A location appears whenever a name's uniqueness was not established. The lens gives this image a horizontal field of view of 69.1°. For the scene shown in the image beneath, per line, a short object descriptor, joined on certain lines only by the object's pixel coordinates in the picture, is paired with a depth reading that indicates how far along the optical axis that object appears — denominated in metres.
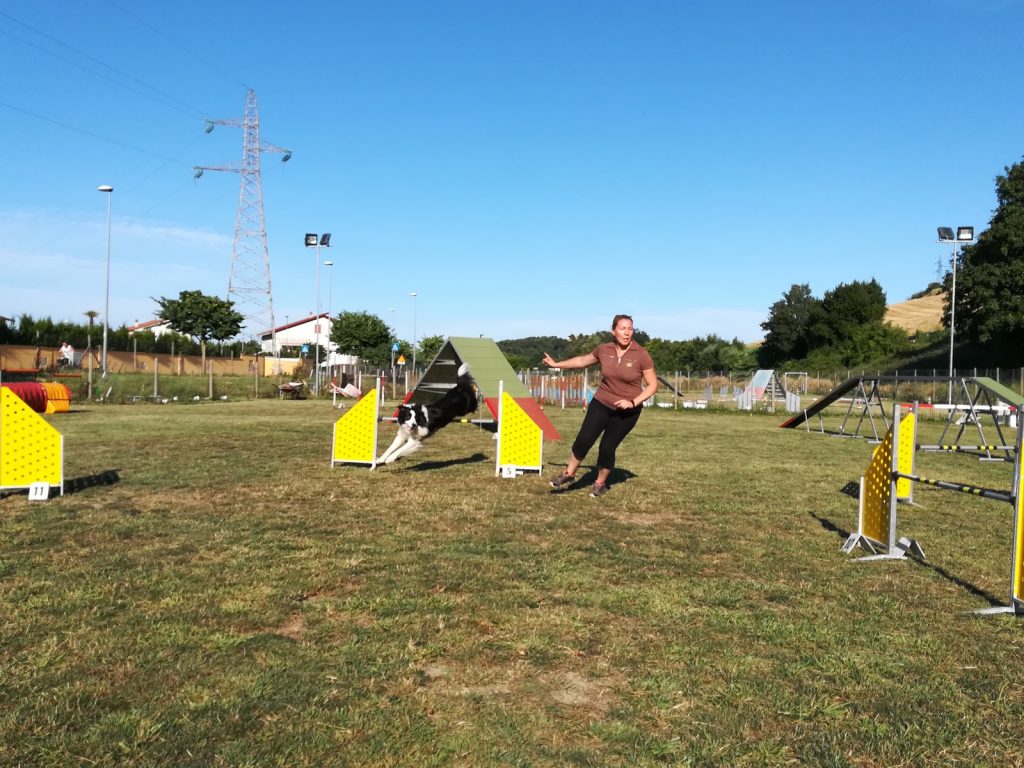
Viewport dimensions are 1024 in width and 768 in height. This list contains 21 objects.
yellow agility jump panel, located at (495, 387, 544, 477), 9.05
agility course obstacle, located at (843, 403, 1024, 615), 5.25
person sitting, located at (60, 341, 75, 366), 29.97
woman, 7.29
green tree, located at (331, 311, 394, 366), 55.03
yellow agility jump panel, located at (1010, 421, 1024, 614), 4.00
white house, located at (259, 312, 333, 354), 89.17
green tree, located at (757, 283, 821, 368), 78.69
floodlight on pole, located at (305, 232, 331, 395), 40.31
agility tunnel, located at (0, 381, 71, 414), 16.84
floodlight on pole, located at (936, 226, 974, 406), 34.59
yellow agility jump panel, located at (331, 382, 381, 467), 9.57
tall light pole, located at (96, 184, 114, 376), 27.98
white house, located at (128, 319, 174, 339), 83.25
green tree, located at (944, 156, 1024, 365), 42.34
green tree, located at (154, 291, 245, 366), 42.25
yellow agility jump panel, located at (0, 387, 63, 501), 6.95
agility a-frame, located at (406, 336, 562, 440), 13.71
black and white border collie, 9.66
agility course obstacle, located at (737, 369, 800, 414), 30.06
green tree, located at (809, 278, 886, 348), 72.00
